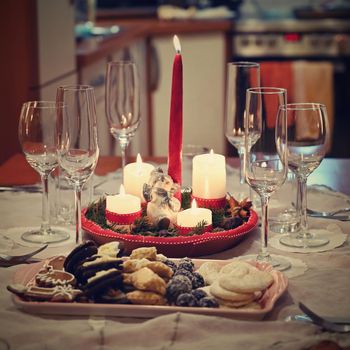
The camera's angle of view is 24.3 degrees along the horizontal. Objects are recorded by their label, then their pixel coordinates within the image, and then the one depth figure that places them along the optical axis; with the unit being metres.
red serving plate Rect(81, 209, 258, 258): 1.25
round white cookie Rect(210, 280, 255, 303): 1.02
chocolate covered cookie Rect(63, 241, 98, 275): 1.08
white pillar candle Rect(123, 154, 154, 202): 1.42
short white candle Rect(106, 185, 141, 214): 1.31
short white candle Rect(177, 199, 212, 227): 1.29
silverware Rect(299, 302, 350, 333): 0.97
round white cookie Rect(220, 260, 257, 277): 1.04
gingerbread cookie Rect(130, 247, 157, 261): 1.10
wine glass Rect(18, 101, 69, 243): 1.34
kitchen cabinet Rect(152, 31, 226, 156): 4.57
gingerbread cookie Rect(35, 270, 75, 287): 1.06
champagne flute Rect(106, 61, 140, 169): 1.63
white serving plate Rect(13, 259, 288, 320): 1.00
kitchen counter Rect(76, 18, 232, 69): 3.38
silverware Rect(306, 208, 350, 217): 1.51
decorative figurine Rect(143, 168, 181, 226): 1.29
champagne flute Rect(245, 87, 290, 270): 1.18
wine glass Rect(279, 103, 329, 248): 1.28
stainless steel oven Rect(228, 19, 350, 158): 4.48
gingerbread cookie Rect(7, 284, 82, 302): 1.03
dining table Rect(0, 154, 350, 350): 0.95
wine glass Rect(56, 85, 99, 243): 1.24
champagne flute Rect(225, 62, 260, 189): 1.53
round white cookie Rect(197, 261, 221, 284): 1.09
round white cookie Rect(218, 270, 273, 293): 1.01
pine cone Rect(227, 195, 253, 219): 1.37
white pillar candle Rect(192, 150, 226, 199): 1.39
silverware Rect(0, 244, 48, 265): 1.24
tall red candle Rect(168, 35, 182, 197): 1.36
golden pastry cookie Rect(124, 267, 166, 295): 1.02
